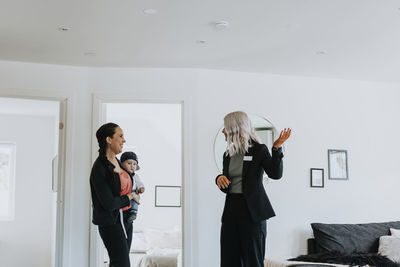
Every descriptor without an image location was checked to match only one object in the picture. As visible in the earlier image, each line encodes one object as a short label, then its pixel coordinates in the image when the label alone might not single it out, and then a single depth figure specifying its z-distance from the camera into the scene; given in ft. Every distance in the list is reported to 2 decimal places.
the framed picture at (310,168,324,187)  17.18
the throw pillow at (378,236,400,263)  14.64
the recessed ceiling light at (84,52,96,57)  14.12
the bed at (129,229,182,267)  19.99
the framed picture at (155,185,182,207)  24.98
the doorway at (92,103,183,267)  24.21
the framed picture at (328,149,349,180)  17.54
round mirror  16.85
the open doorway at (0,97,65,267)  24.09
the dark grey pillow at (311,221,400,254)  15.53
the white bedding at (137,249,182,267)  18.81
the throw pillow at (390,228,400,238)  16.06
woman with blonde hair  9.01
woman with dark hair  9.43
